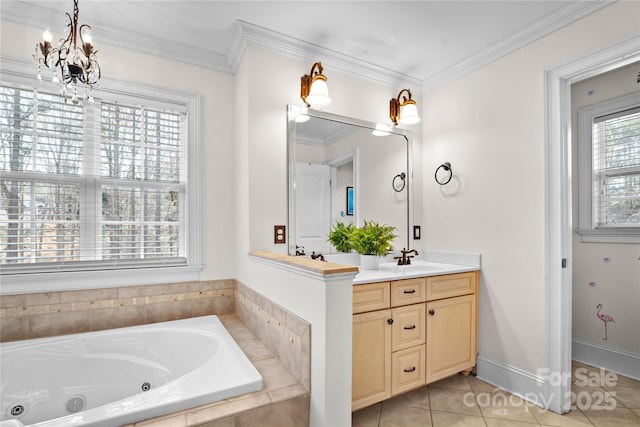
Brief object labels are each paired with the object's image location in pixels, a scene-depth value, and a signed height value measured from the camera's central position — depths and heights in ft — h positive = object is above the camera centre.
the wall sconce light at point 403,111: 8.44 +2.79
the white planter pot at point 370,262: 7.69 -1.12
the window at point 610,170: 8.22 +1.20
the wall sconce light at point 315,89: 7.07 +2.82
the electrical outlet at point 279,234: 7.42 -0.44
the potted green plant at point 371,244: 7.73 -0.70
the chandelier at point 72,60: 4.71 +2.34
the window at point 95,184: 6.38 +0.66
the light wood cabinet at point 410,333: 6.07 -2.46
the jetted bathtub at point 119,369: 4.63 -2.68
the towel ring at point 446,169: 8.81 +1.25
